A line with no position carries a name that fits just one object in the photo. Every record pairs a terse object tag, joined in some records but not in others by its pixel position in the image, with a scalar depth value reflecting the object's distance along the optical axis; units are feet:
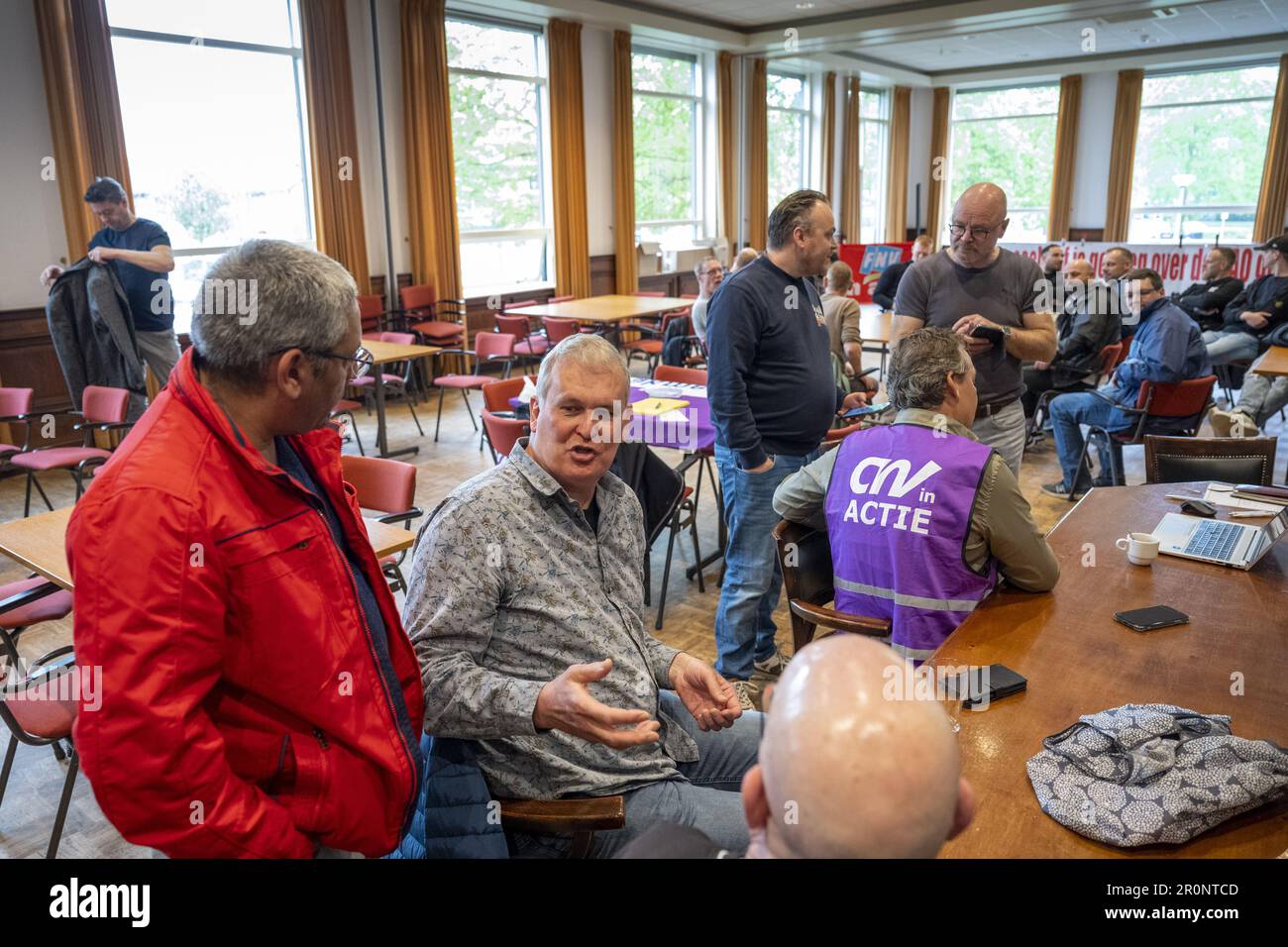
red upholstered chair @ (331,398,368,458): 22.09
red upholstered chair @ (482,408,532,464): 12.39
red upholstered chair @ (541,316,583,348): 24.07
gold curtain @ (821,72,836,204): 46.37
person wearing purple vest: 6.80
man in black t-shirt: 16.93
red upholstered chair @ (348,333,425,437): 22.56
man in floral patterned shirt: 5.00
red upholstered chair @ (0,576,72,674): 8.75
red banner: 38.63
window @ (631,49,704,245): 37.76
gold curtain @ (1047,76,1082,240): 47.67
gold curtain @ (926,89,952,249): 53.67
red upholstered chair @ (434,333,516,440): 21.93
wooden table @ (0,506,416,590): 8.27
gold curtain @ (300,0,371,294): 25.32
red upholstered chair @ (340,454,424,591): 10.41
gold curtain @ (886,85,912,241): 52.01
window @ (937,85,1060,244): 50.37
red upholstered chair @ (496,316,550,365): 25.20
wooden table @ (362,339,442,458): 20.72
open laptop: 7.41
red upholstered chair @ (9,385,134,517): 14.80
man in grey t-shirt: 10.58
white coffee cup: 7.34
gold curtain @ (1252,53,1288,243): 41.78
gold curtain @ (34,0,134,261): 20.33
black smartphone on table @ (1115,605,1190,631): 6.27
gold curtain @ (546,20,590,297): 32.22
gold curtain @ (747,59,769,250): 41.27
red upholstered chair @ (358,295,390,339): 27.63
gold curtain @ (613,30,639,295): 34.55
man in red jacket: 3.67
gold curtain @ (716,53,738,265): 39.58
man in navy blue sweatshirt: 9.53
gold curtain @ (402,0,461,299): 27.63
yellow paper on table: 13.71
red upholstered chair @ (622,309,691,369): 26.48
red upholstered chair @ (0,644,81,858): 7.28
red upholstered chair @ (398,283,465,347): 28.04
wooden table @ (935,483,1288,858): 4.27
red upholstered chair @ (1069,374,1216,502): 15.88
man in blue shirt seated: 15.90
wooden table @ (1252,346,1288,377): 16.33
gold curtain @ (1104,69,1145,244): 45.88
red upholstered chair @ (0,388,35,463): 15.79
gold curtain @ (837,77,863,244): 48.01
